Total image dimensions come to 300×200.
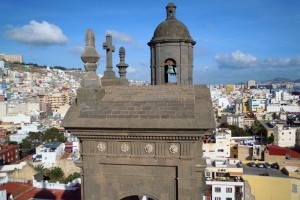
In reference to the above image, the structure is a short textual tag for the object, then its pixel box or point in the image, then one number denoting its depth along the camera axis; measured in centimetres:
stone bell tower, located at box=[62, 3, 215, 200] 645
